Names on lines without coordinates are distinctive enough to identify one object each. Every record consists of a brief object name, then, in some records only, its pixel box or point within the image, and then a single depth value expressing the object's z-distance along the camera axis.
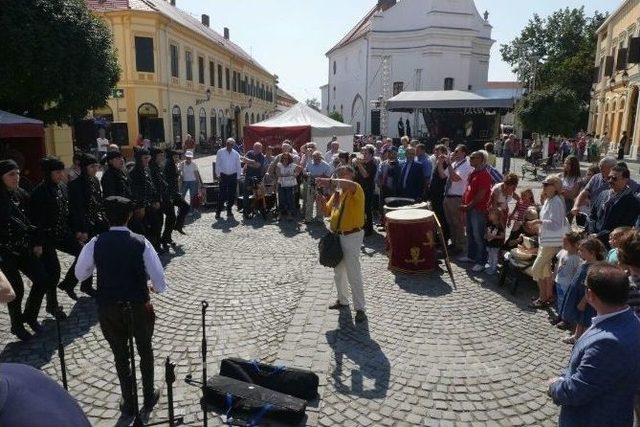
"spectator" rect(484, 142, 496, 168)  11.16
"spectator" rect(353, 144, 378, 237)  9.65
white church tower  43.41
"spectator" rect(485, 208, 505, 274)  7.07
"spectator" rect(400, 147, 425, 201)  9.12
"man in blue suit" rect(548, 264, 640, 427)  2.33
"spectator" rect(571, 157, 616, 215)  6.50
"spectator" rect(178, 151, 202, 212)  11.48
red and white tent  15.20
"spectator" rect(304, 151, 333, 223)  10.80
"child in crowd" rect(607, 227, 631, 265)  3.64
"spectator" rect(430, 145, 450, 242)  8.60
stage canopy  18.17
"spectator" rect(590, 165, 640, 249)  5.50
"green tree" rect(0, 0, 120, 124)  13.03
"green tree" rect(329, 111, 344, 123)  49.09
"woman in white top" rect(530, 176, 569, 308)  5.80
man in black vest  3.49
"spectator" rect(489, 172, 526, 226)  6.96
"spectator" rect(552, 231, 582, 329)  5.21
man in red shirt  7.20
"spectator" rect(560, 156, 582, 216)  7.34
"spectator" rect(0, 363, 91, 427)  1.37
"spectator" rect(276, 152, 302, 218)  11.04
